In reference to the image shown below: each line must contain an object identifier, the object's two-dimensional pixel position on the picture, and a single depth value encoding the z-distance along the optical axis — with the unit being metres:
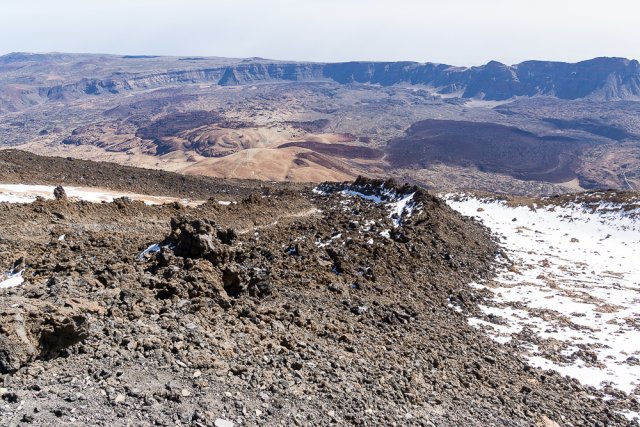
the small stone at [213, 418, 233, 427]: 6.04
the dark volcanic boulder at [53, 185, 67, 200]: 20.63
